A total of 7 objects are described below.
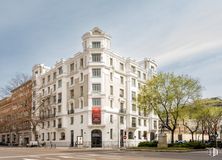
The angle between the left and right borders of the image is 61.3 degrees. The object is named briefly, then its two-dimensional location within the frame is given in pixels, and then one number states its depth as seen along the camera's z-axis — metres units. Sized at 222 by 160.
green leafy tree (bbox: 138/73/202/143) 32.11
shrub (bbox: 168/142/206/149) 28.17
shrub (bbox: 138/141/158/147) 29.97
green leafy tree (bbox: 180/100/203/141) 33.30
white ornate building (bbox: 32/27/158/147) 40.23
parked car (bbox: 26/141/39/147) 43.21
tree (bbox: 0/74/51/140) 47.28
